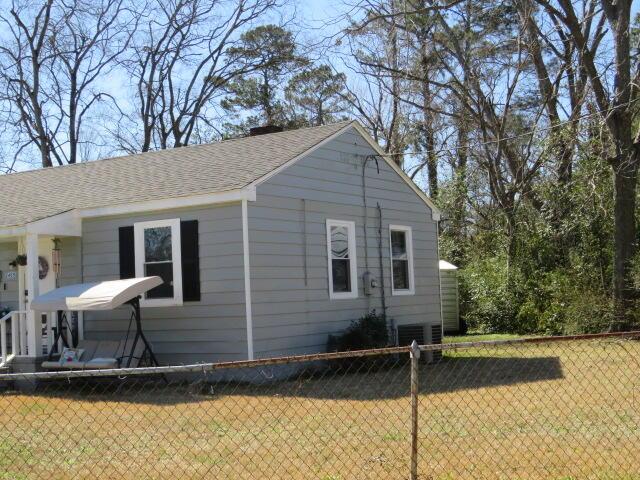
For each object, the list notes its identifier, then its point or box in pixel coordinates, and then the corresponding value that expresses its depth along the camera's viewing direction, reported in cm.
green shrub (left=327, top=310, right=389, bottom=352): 1365
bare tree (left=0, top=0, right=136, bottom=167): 3338
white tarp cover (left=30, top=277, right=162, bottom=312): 1160
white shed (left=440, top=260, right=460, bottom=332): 2298
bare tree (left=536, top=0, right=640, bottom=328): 1689
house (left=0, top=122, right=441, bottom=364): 1252
